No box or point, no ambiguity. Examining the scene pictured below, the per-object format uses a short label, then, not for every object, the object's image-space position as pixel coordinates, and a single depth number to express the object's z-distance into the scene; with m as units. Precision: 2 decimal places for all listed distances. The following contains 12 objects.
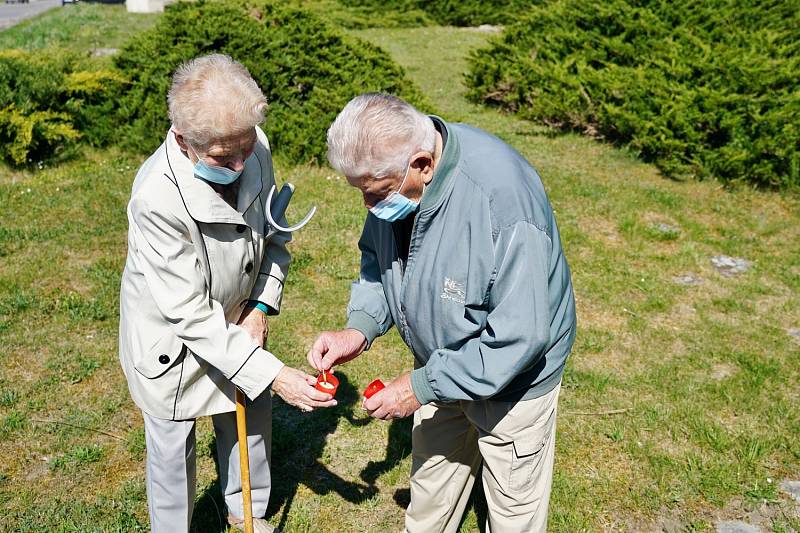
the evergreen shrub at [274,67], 7.93
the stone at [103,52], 13.30
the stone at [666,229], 6.89
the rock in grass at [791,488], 4.00
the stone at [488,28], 18.38
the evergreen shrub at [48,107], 7.53
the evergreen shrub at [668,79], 7.82
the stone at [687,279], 6.14
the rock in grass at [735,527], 3.80
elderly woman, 2.54
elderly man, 2.38
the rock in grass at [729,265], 6.34
